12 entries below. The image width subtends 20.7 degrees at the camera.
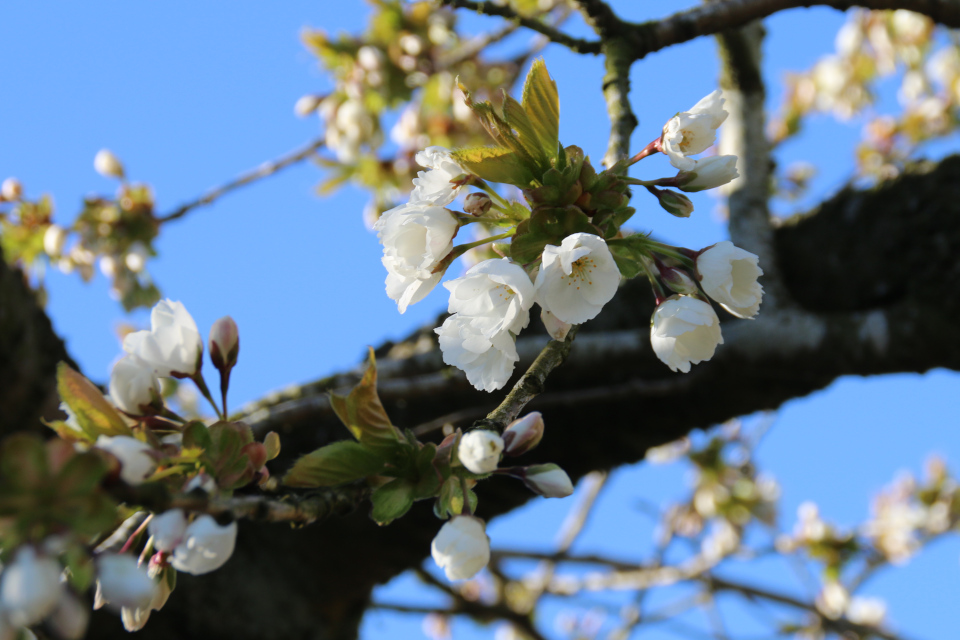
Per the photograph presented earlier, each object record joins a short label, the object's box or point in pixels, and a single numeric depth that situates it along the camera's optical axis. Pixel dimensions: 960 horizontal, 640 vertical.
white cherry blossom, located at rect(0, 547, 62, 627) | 0.84
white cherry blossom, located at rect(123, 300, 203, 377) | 0.95
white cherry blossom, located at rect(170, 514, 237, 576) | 0.89
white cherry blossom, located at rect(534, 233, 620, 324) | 0.93
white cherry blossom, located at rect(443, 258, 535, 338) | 0.93
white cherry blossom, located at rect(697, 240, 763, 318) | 0.95
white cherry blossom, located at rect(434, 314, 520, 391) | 0.95
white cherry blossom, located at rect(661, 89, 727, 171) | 0.95
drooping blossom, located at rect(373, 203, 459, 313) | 0.95
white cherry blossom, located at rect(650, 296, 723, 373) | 0.94
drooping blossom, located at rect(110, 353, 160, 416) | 0.93
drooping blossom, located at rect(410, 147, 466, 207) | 0.96
